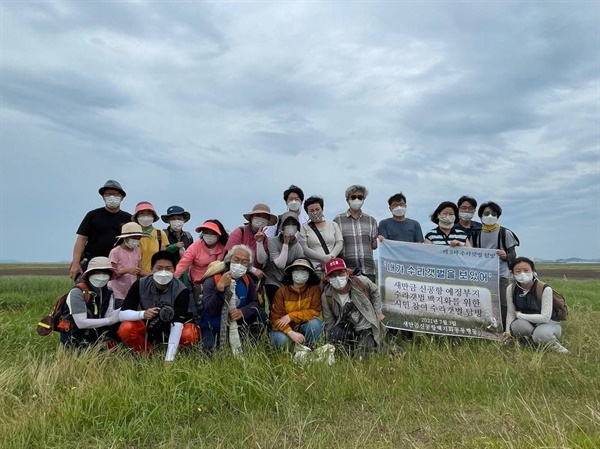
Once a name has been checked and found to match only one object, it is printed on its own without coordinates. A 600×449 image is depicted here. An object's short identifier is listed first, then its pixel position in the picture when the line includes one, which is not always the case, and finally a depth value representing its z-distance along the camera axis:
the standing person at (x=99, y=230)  6.38
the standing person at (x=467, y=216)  6.88
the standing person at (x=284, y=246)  6.04
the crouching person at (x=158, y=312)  5.37
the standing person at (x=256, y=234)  6.18
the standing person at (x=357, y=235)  6.53
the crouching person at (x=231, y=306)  5.50
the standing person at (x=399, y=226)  6.76
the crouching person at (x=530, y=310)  6.09
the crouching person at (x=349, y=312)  5.75
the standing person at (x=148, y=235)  6.34
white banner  6.65
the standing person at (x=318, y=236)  6.34
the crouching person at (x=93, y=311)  5.37
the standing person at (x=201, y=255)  6.15
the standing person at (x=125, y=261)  5.98
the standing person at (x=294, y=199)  6.51
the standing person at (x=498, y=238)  6.82
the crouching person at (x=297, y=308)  5.70
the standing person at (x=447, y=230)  6.71
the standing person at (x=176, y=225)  7.04
